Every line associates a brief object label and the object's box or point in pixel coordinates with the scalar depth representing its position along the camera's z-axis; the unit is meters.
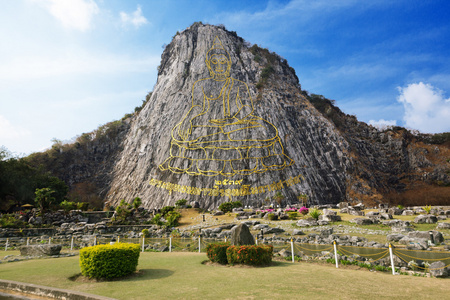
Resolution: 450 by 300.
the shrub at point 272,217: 23.07
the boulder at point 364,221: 18.27
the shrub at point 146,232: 20.13
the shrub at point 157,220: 23.67
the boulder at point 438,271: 7.12
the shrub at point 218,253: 8.92
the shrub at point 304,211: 24.29
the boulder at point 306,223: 19.18
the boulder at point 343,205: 28.24
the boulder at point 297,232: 16.44
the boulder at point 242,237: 9.36
